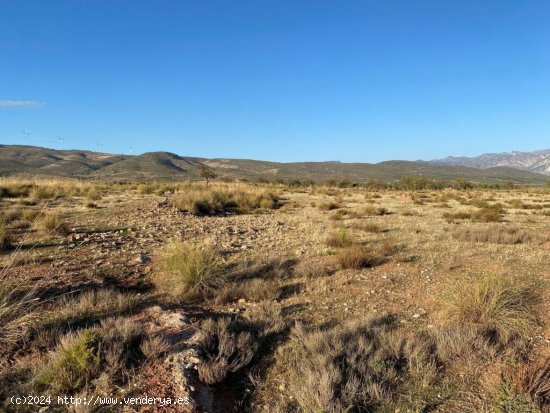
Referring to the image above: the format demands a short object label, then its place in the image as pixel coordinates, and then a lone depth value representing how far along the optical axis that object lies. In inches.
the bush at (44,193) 887.9
